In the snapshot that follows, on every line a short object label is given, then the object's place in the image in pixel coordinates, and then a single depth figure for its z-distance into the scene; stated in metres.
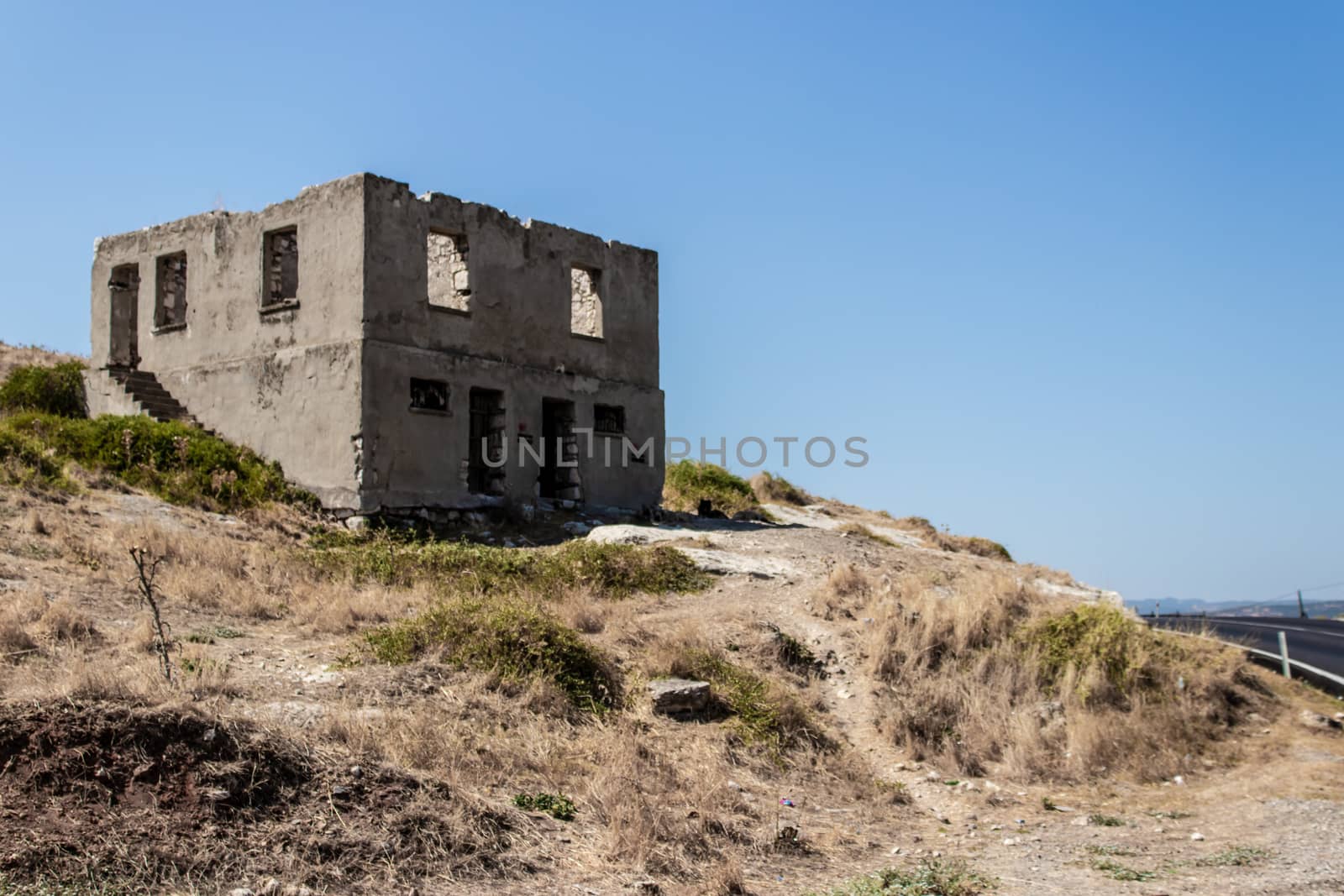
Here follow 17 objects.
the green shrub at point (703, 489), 27.41
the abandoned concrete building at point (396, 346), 19.88
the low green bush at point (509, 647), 11.12
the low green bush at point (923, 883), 7.98
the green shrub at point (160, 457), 19.06
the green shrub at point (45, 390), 22.62
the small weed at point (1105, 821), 10.23
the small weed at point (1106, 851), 9.24
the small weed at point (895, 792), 10.88
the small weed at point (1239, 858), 8.83
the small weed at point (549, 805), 8.60
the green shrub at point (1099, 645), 12.96
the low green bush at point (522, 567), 15.13
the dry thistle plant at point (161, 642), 9.14
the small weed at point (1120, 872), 8.55
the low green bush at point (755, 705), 11.46
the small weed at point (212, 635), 11.12
